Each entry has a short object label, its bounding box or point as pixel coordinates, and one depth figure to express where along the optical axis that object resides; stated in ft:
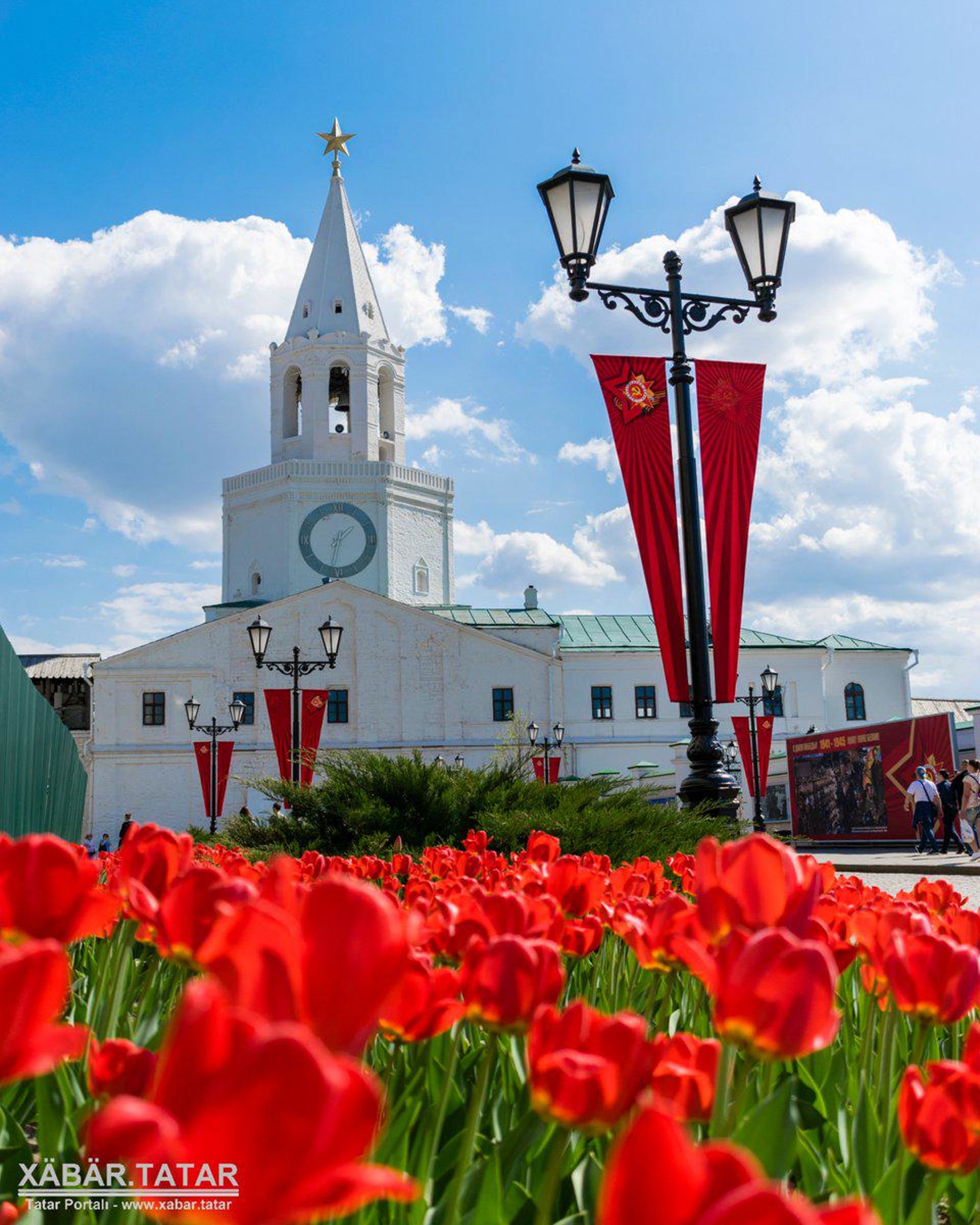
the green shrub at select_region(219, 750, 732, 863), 19.15
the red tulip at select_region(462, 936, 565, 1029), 3.77
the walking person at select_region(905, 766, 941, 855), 60.39
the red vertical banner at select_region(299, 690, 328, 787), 78.55
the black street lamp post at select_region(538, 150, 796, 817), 26.50
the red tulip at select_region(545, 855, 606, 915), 6.52
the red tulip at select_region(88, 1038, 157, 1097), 3.56
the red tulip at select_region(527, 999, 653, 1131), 2.95
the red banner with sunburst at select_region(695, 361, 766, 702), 27.71
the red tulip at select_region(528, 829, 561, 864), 9.45
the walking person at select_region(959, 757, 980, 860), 54.95
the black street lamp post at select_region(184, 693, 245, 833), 83.66
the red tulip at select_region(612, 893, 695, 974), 4.84
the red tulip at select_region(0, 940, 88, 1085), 2.06
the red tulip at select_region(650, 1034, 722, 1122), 3.56
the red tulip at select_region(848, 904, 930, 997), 4.94
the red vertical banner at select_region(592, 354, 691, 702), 27.43
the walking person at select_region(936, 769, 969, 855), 60.13
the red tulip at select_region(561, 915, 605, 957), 5.74
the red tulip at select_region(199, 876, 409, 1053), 2.19
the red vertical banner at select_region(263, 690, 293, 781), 77.97
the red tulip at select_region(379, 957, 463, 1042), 4.03
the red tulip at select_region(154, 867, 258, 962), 3.66
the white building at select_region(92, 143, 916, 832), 135.54
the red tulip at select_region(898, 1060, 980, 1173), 3.45
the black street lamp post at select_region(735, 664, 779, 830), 73.00
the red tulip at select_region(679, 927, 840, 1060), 3.00
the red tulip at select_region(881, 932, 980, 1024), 4.23
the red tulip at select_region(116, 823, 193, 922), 4.96
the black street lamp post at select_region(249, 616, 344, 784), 59.16
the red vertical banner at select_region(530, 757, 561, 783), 96.02
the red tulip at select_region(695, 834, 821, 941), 3.85
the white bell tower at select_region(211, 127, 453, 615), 147.23
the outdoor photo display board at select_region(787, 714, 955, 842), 70.03
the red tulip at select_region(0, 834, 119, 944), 3.51
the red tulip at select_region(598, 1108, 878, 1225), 1.80
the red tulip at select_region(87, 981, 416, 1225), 1.71
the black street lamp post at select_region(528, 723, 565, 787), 104.76
